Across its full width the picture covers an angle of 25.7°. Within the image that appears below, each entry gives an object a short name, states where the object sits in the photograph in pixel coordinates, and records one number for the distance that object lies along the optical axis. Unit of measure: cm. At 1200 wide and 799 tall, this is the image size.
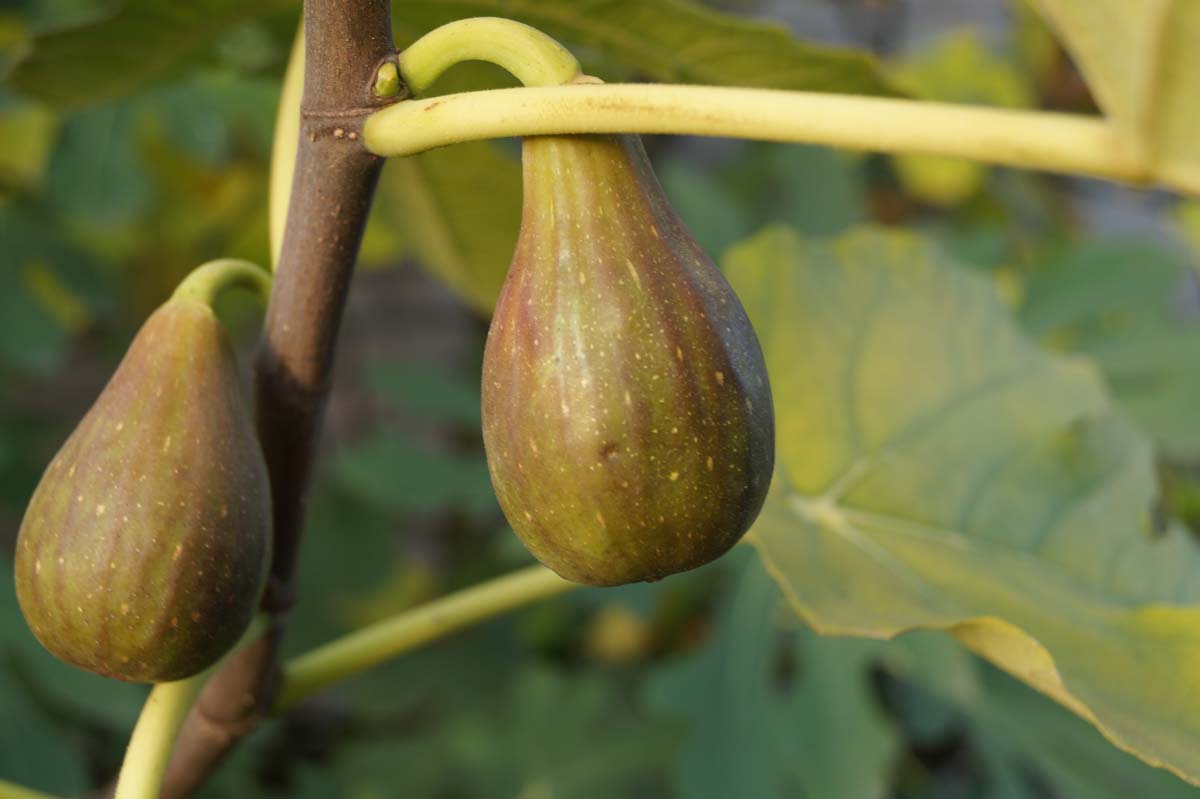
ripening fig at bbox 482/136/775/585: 39
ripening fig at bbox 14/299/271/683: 42
